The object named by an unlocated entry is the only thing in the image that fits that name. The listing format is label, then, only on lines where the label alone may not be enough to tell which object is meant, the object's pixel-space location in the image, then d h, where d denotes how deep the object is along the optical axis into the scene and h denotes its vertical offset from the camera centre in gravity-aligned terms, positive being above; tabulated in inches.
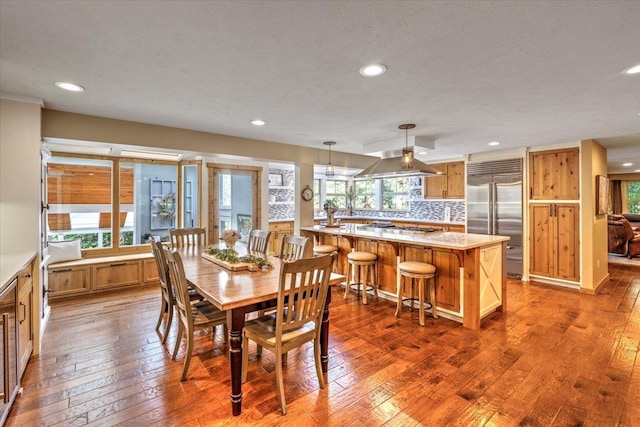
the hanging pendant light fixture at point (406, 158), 157.2 +29.0
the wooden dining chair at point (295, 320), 75.8 -28.0
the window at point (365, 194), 330.6 +22.4
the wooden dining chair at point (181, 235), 158.2 -10.4
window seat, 160.7 -32.9
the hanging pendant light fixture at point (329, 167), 187.4 +30.8
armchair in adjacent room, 275.7 -21.4
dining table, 75.0 -20.2
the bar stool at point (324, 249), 178.9 -20.4
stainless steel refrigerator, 205.8 +8.5
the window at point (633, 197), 387.5 +21.8
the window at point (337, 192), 339.0 +24.9
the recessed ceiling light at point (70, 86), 94.9 +40.6
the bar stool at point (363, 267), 156.8 -28.6
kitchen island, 126.6 -22.7
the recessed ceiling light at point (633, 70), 82.5 +39.6
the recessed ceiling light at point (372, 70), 82.4 +39.9
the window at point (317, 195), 330.5 +21.3
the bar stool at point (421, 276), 129.5 -26.4
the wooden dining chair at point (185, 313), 86.3 -30.7
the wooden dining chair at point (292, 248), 119.4 -13.4
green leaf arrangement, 108.3 -16.0
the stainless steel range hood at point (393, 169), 159.2 +24.9
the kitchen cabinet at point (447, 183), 245.3 +25.9
